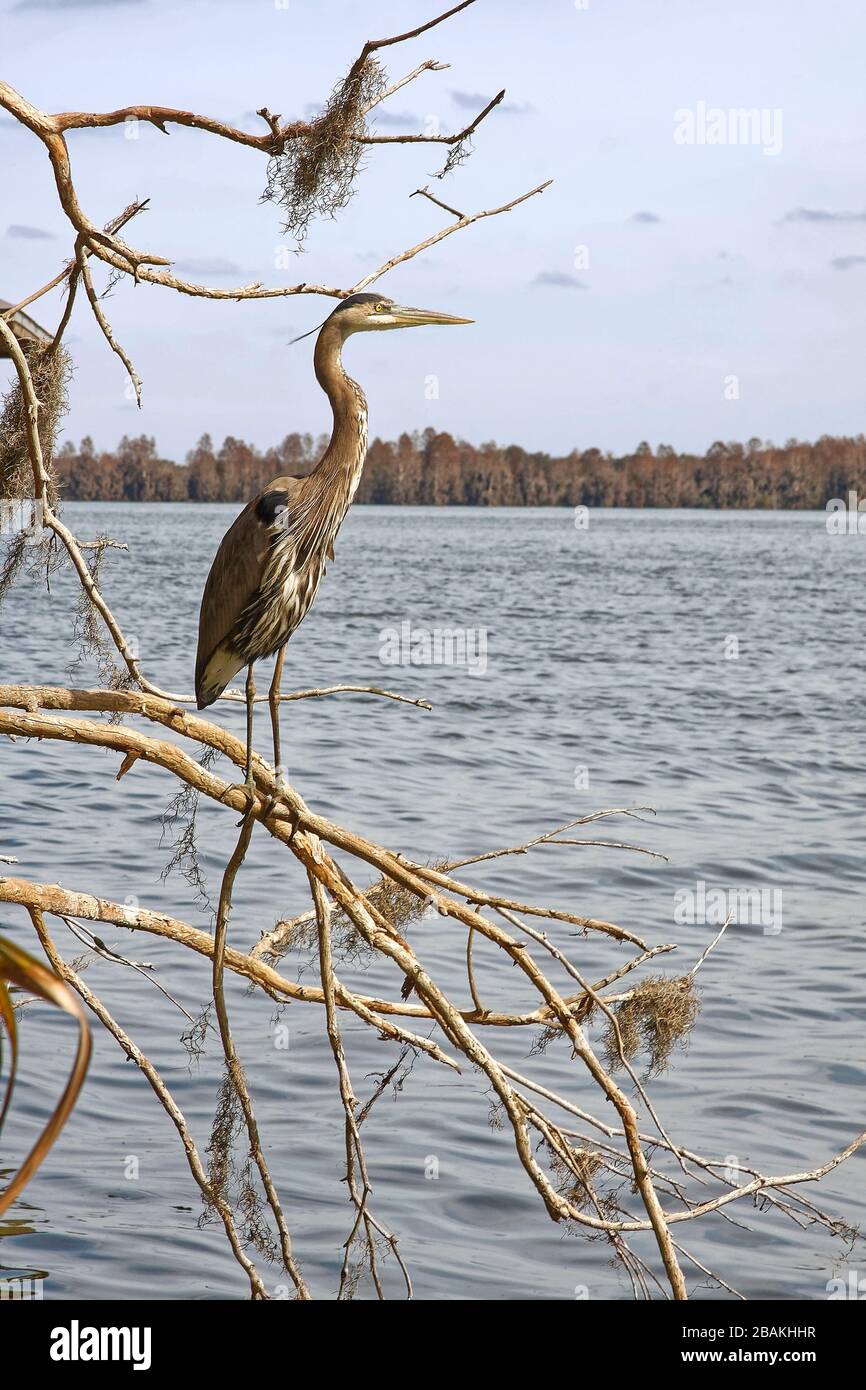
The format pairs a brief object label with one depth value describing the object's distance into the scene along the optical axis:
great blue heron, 4.13
